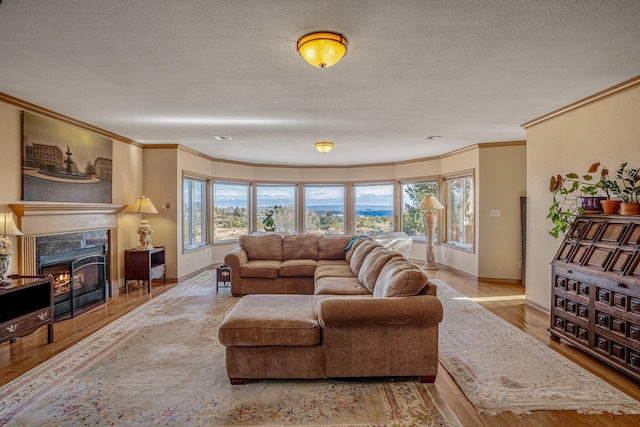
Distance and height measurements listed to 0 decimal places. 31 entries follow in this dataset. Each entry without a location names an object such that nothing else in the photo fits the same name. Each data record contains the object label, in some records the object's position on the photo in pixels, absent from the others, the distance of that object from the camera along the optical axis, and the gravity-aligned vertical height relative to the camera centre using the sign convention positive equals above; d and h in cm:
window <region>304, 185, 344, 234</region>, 945 +7
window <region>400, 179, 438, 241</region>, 842 +17
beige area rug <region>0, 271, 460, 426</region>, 228 -130
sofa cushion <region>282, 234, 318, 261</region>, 587 -57
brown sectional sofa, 267 -95
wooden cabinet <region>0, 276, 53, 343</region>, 317 -91
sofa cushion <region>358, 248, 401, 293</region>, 377 -60
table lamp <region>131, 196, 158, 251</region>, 579 -17
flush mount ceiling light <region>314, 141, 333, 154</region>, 587 +111
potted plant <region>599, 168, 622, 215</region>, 330 +19
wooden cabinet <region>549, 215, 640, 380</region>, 278 -68
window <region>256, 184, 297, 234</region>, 905 +18
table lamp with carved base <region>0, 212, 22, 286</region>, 331 -27
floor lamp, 747 -17
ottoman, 266 -102
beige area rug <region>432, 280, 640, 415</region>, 245 -131
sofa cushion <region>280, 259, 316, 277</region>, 533 -85
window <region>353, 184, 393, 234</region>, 907 +12
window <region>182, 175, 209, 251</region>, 695 +3
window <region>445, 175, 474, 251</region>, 693 +2
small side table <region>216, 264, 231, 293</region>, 566 -98
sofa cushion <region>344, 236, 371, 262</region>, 549 -54
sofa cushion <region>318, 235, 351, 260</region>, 588 -57
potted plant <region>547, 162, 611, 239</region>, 354 +18
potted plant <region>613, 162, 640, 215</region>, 310 +20
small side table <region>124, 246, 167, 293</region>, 563 -83
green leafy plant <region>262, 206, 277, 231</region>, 878 -25
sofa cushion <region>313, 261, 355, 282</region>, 478 -81
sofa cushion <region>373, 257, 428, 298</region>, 285 -57
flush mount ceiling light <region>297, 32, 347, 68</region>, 236 +111
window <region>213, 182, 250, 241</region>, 816 +8
